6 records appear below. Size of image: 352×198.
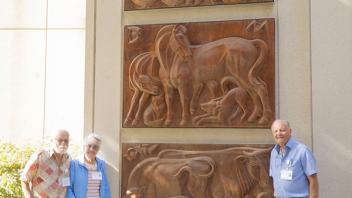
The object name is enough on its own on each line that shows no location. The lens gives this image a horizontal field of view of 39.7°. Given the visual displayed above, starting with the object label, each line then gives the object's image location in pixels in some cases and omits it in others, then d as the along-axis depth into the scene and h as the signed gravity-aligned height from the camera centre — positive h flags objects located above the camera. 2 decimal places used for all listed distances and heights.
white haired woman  5.34 -0.74
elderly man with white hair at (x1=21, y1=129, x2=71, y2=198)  5.06 -0.66
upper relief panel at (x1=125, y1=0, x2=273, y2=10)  5.80 +1.29
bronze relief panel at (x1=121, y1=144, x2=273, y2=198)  5.47 -0.73
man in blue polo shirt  4.80 -0.58
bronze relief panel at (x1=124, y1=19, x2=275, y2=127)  5.56 +0.39
